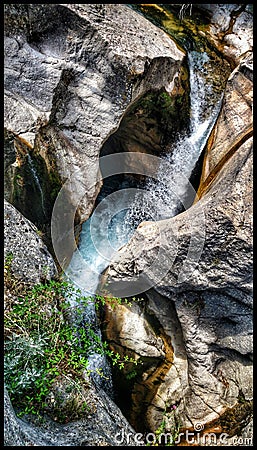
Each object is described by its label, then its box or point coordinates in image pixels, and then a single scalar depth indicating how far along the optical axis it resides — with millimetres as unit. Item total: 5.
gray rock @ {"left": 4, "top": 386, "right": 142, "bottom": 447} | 4133
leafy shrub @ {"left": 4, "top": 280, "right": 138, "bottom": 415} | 4789
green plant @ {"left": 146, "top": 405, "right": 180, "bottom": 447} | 5852
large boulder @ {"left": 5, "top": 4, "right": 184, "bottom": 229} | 6027
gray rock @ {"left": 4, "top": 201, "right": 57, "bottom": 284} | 5520
